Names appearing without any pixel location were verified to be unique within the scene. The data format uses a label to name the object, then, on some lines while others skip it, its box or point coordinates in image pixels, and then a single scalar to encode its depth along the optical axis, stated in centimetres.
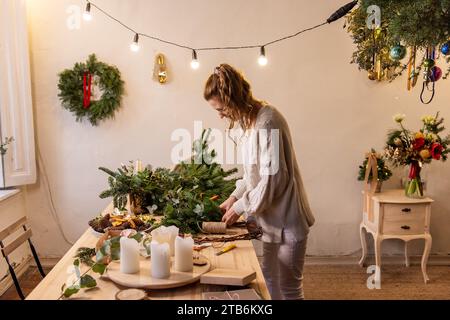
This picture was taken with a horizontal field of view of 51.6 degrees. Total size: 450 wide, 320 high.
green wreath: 379
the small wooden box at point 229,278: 162
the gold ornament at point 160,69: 386
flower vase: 363
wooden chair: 221
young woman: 221
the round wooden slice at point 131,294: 150
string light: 365
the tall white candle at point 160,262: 166
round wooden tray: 160
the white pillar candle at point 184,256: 172
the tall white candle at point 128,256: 169
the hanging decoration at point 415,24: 152
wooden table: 158
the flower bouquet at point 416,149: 358
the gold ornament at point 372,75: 383
